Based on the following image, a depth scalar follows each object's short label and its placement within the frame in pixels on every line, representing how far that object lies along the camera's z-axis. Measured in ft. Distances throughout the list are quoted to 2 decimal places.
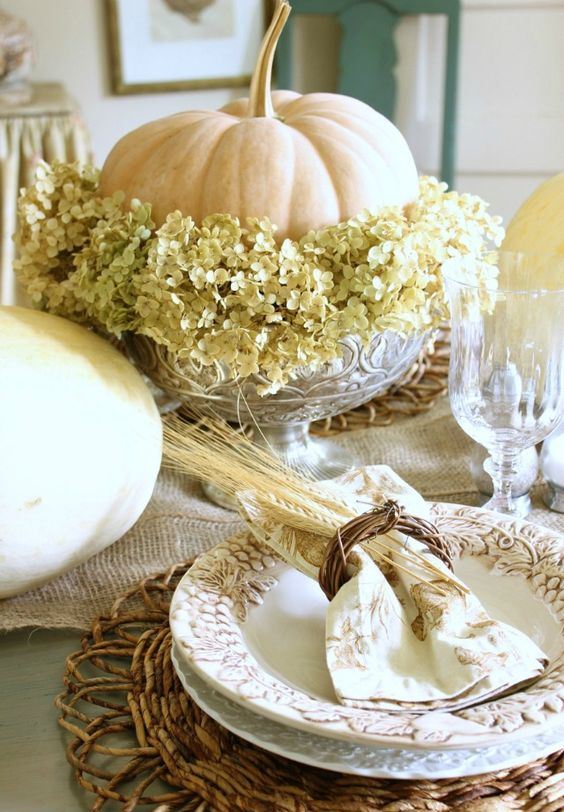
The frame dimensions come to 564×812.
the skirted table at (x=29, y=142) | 7.47
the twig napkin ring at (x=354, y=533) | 2.03
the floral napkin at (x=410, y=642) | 1.80
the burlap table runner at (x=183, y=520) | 2.59
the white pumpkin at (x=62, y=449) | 2.42
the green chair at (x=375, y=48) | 8.29
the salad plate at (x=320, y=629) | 1.68
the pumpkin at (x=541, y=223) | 3.39
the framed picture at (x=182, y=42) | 8.93
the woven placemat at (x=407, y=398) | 3.62
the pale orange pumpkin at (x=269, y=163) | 2.75
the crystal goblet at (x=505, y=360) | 2.48
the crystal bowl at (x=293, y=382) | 2.84
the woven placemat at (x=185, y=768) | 1.80
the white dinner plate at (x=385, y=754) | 1.74
